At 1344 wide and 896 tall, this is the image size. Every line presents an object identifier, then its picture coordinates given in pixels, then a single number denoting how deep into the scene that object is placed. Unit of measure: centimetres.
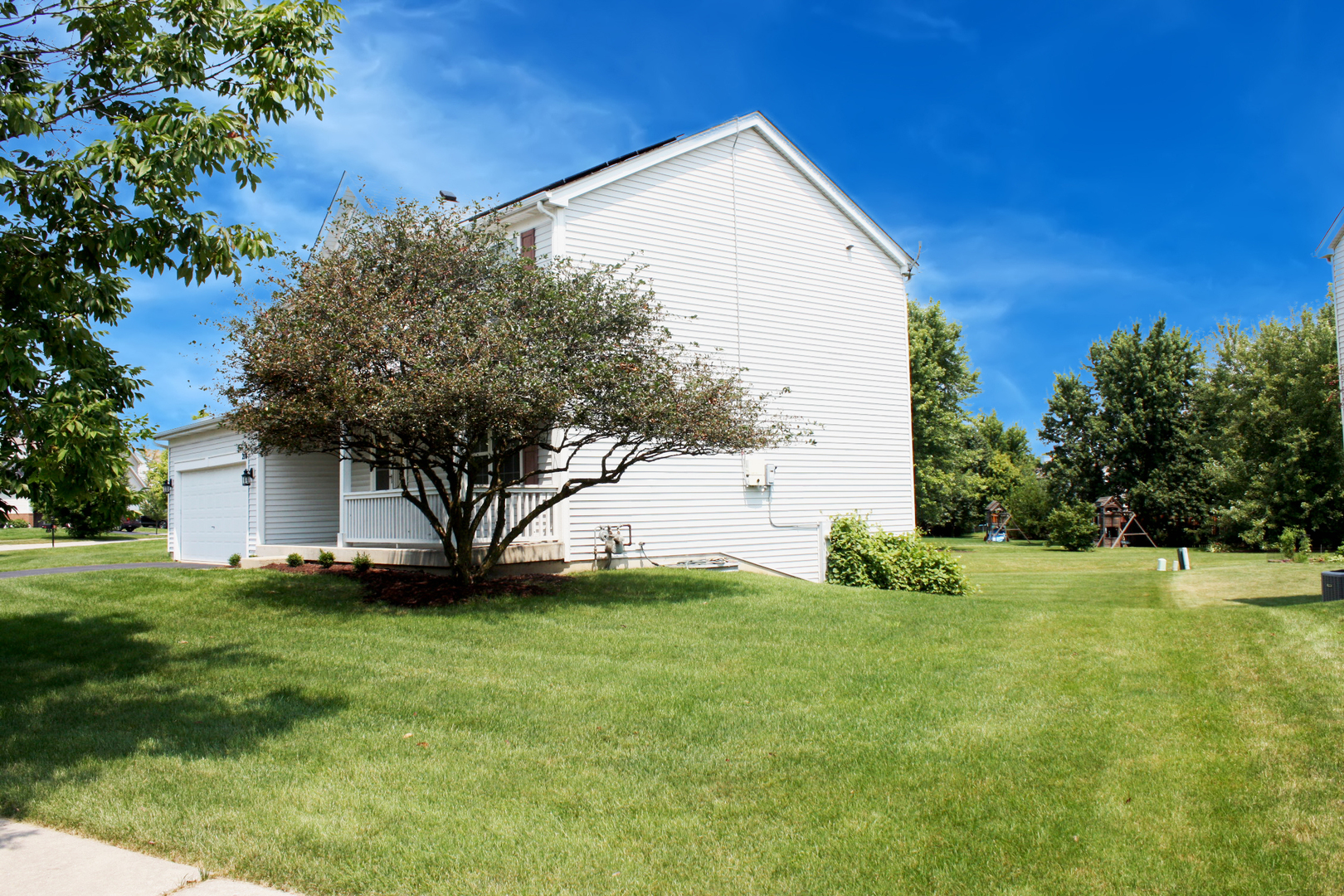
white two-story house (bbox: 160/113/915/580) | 1489
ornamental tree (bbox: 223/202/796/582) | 984
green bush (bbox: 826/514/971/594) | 1614
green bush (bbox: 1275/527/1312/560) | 2609
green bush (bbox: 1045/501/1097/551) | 3278
